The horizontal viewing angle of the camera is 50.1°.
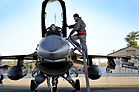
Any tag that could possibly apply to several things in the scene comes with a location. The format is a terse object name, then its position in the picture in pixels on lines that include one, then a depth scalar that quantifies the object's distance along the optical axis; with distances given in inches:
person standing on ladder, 191.2
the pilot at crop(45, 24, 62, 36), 184.8
